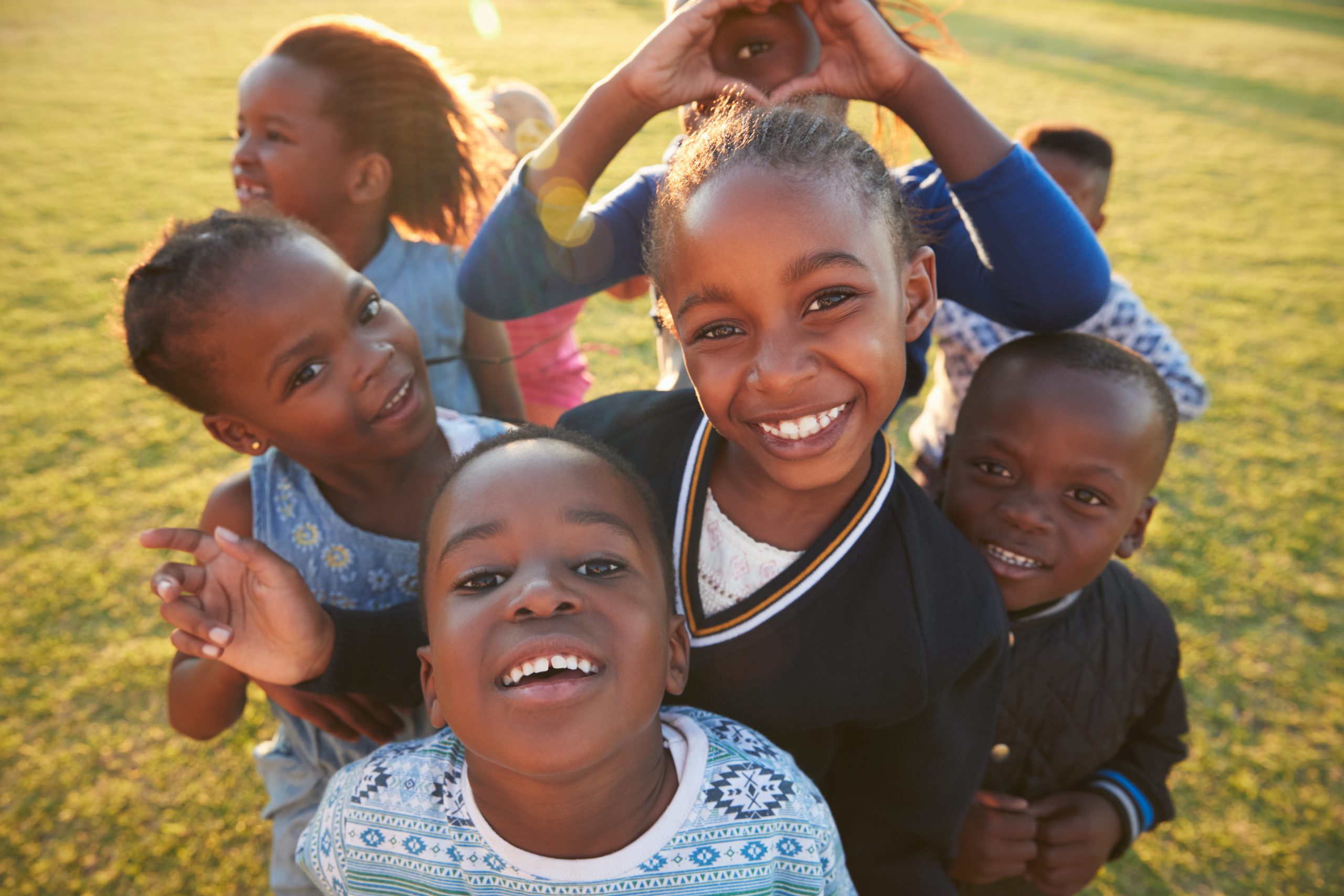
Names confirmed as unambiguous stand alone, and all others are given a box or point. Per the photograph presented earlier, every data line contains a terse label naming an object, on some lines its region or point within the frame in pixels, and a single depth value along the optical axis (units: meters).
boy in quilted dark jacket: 0.65
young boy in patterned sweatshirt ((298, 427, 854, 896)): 0.51
